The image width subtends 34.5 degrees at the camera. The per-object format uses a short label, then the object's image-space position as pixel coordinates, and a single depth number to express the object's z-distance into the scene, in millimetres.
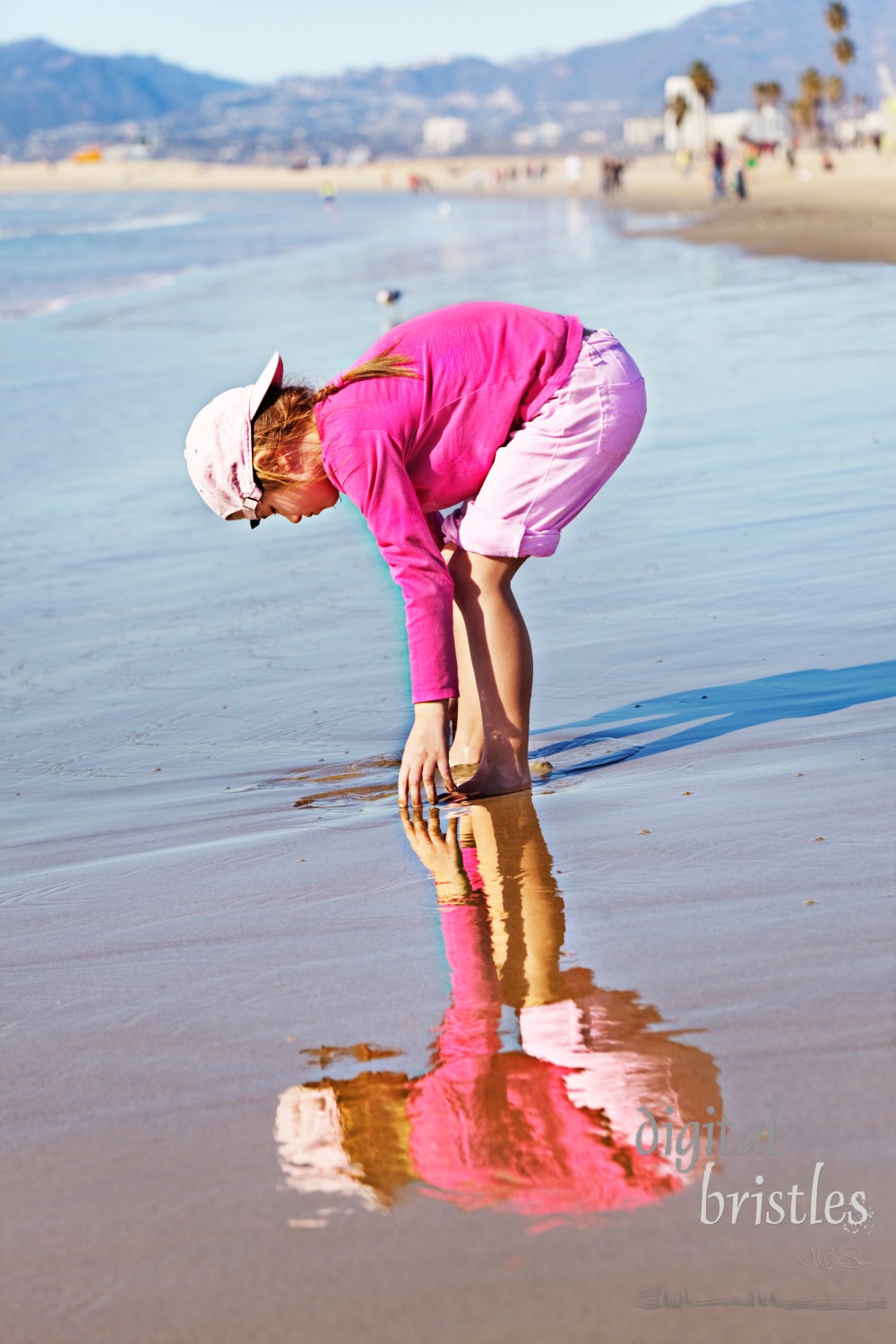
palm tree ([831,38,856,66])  81875
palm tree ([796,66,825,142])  94062
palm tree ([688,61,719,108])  92750
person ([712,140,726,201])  43156
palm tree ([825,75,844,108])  91606
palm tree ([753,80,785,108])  112000
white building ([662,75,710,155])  120188
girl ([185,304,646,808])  2809
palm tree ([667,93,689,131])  116188
